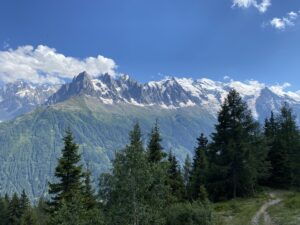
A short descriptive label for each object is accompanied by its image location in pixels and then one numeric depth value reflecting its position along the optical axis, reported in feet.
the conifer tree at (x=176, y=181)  117.60
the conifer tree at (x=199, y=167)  125.90
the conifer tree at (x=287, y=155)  138.66
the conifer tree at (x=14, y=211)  202.16
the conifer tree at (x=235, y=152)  115.14
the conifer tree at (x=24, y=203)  203.19
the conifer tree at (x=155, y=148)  106.93
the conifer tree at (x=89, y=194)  105.67
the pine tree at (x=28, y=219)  189.33
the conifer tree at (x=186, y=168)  199.39
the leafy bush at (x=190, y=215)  67.39
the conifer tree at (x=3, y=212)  213.59
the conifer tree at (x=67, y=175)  89.29
